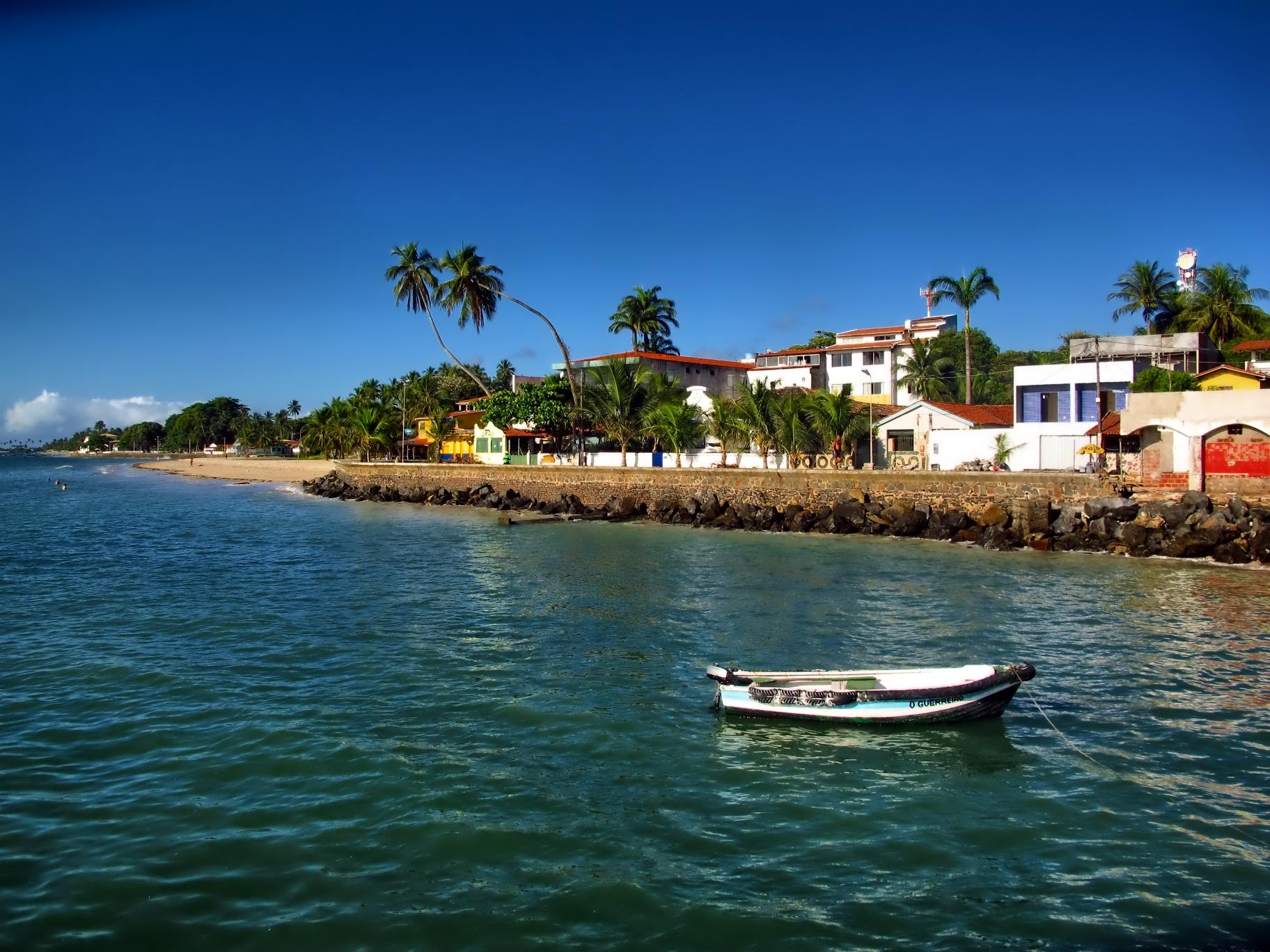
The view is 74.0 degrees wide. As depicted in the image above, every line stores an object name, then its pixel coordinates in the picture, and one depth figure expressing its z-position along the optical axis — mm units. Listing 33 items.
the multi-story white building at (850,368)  64875
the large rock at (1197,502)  28750
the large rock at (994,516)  31688
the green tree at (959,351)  72750
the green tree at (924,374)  62719
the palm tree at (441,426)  78375
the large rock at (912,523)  33062
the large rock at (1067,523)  29812
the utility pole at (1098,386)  39156
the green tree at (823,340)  96912
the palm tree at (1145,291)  61938
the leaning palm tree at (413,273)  72375
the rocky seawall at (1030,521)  26719
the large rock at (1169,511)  28406
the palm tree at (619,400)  54906
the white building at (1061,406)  42188
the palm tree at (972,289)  59781
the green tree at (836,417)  44875
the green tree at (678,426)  50312
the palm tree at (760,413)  47312
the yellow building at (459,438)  78562
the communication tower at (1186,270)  59312
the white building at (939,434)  44250
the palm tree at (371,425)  80750
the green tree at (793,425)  46312
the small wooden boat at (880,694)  11438
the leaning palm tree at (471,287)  66062
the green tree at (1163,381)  37281
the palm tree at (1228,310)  55688
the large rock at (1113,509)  29734
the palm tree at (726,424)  48969
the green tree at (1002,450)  42875
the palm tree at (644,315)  77438
